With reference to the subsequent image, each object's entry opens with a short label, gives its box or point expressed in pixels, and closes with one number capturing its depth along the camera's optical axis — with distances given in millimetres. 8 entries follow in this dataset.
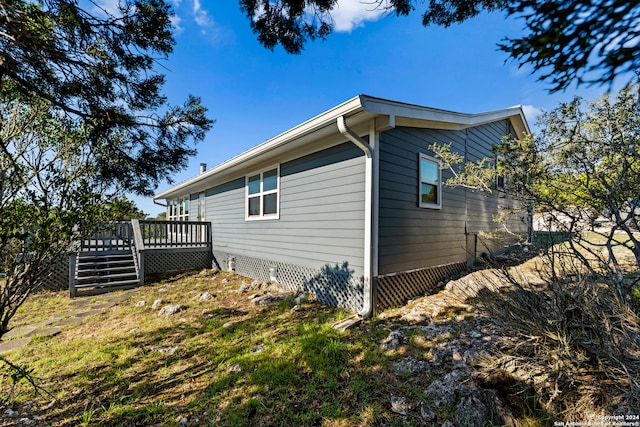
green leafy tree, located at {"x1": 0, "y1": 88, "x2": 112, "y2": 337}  2176
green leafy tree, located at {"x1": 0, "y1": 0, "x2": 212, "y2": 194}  2404
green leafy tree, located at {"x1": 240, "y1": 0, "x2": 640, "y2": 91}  851
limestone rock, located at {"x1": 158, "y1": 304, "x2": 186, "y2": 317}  5051
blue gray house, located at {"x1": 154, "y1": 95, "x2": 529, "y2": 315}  4414
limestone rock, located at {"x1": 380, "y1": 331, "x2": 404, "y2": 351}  3291
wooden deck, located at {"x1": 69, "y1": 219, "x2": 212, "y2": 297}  7094
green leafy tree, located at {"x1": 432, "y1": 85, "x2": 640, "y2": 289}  2307
